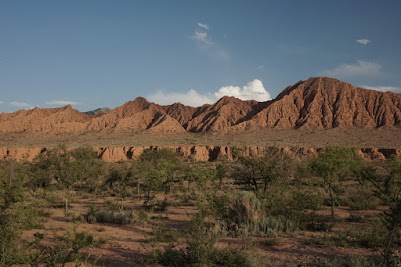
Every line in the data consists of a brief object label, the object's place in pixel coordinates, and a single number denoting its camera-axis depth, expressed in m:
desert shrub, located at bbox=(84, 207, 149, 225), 16.64
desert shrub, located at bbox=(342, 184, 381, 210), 20.69
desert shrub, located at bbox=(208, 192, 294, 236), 14.15
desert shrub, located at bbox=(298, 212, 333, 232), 15.27
